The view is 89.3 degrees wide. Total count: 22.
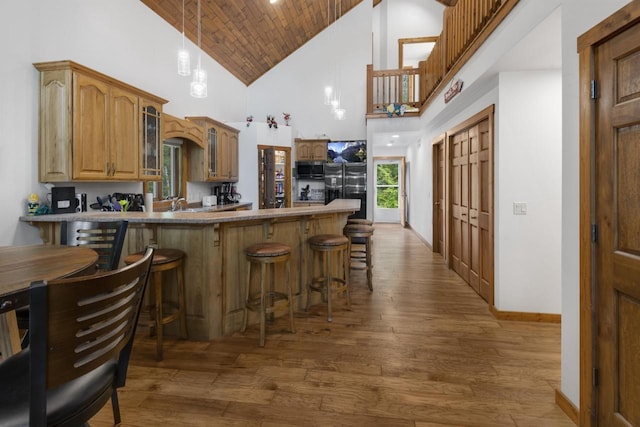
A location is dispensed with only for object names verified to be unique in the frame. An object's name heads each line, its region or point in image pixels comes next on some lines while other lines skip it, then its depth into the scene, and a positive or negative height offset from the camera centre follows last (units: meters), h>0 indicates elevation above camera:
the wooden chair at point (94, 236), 2.26 -0.19
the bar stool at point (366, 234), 4.09 -0.34
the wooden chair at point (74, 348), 0.77 -0.38
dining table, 1.10 -0.26
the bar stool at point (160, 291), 2.42 -0.66
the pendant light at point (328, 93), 5.14 +1.84
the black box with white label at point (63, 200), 3.11 +0.09
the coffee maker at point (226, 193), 6.52 +0.30
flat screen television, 7.55 +1.33
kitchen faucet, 4.94 +0.08
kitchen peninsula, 2.74 -0.30
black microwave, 7.83 +0.91
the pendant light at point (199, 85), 3.35 +1.30
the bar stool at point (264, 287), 2.64 -0.68
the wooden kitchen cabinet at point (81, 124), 3.01 +0.84
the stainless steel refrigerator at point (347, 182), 7.44 +0.59
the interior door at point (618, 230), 1.43 -0.12
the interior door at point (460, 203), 4.41 +0.05
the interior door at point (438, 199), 6.02 +0.14
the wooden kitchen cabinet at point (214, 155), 5.46 +0.94
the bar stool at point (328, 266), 3.17 -0.63
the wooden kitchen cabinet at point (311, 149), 7.82 +1.41
